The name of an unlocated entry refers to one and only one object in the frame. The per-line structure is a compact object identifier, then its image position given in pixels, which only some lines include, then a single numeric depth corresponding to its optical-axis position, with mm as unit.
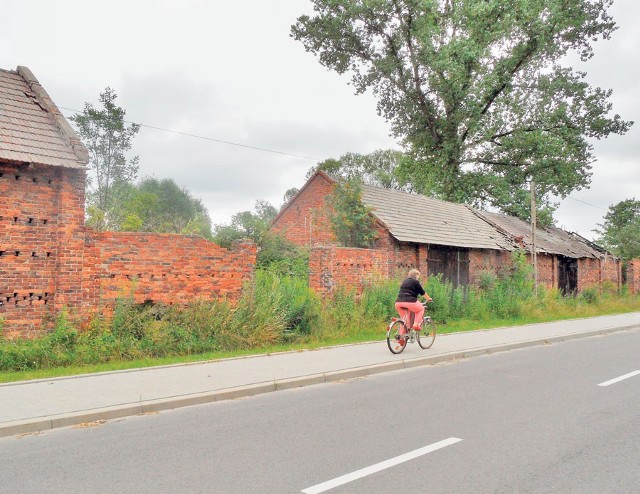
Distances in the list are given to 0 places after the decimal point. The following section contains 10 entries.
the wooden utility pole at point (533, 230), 22194
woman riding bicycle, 11930
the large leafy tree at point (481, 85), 26766
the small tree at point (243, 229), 17875
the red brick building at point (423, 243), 16203
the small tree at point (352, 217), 19688
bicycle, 11602
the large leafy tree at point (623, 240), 36656
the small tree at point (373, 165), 55062
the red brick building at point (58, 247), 10328
